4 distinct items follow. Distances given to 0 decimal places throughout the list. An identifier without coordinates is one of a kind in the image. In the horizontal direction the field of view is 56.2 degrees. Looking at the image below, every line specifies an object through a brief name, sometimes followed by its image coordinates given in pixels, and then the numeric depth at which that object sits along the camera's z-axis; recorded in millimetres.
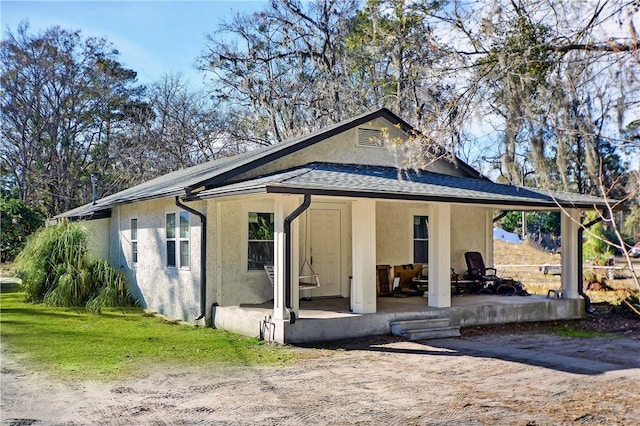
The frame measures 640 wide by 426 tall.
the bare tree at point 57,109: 30984
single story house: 10047
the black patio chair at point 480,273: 14422
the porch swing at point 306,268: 12914
